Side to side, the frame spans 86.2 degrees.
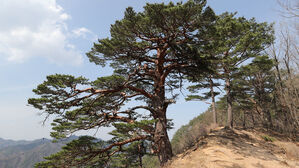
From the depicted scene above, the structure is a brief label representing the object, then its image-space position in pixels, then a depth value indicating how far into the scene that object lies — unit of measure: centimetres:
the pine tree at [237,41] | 942
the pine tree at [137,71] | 741
